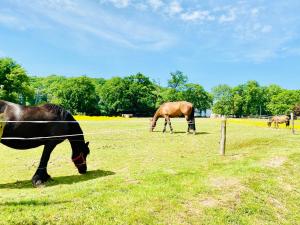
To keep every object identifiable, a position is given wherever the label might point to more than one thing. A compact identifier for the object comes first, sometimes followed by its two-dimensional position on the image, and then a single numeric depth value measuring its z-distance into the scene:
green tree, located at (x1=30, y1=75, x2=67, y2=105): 100.98
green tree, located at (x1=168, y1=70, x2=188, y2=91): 91.54
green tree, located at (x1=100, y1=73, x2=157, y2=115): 76.59
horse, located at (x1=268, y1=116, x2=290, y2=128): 29.82
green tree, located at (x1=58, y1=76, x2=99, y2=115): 73.87
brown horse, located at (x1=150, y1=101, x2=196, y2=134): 20.12
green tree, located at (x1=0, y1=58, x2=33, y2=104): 54.83
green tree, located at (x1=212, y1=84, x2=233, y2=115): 95.62
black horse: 7.23
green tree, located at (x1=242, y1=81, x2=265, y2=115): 92.47
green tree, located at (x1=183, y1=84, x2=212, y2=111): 91.15
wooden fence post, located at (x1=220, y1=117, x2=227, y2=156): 11.05
